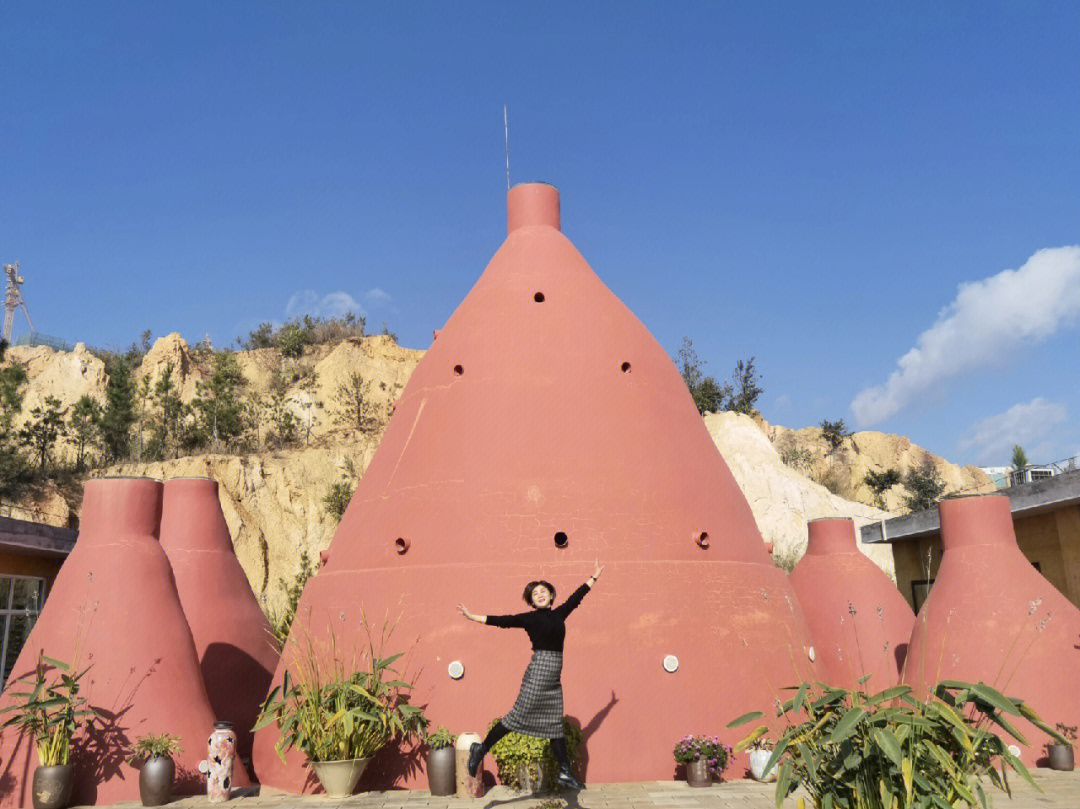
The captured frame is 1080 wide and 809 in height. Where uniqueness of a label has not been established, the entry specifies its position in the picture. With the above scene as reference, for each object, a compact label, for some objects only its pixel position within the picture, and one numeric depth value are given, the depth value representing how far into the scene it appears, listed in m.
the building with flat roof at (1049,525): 13.60
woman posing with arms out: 6.16
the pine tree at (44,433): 35.19
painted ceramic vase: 8.59
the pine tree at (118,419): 36.62
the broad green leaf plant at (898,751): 4.11
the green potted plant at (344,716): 8.33
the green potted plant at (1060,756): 9.56
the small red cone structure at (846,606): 12.88
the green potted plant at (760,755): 8.63
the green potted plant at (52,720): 8.21
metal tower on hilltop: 58.56
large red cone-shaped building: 8.84
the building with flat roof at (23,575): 15.56
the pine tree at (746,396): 44.25
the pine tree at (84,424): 36.53
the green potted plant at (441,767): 8.23
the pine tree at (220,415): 37.06
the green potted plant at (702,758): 8.44
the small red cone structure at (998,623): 10.15
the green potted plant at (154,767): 8.37
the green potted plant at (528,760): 8.12
